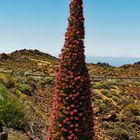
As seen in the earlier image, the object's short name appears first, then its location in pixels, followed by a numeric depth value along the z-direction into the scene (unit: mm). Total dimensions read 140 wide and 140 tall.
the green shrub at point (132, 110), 22603
